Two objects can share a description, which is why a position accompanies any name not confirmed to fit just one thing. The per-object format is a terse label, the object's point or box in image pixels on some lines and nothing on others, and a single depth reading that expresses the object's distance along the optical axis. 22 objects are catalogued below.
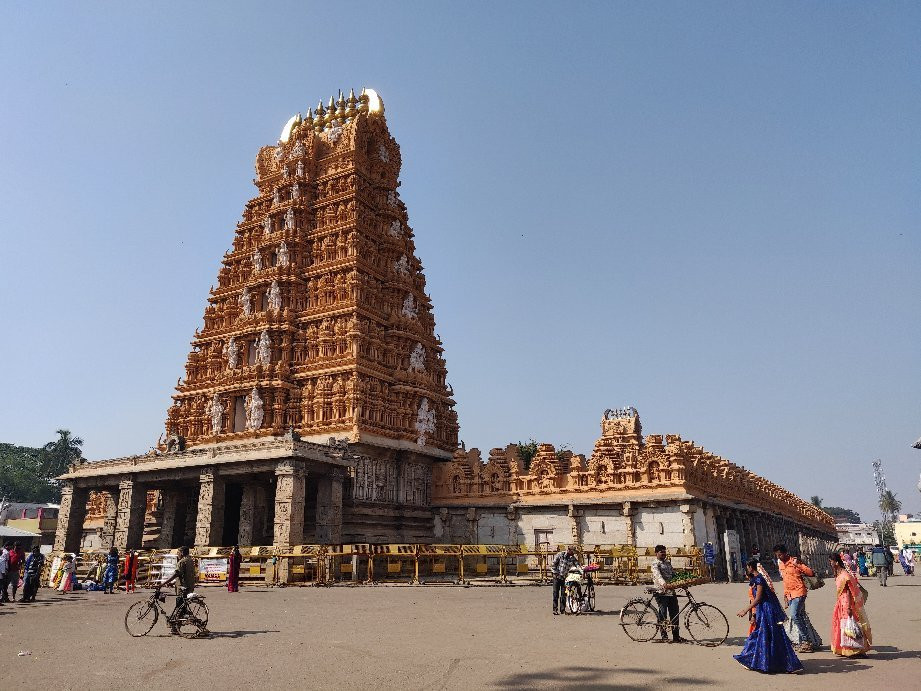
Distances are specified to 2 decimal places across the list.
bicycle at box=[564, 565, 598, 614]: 17.14
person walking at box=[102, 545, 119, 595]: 25.34
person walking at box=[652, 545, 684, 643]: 12.29
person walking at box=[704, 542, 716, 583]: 29.56
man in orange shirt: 11.77
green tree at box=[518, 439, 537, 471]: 65.56
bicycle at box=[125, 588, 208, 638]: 13.47
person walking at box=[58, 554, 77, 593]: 26.78
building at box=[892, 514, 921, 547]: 112.38
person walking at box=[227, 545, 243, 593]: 24.48
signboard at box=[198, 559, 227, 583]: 27.45
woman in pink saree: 11.16
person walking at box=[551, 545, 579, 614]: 17.27
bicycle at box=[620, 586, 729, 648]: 12.47
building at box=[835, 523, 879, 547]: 110.18
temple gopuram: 32.28
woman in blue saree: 9.93
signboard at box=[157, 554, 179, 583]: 22.43
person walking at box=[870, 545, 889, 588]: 27.95
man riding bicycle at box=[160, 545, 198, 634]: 13.51
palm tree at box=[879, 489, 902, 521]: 146.75
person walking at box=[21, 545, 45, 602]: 22.36
